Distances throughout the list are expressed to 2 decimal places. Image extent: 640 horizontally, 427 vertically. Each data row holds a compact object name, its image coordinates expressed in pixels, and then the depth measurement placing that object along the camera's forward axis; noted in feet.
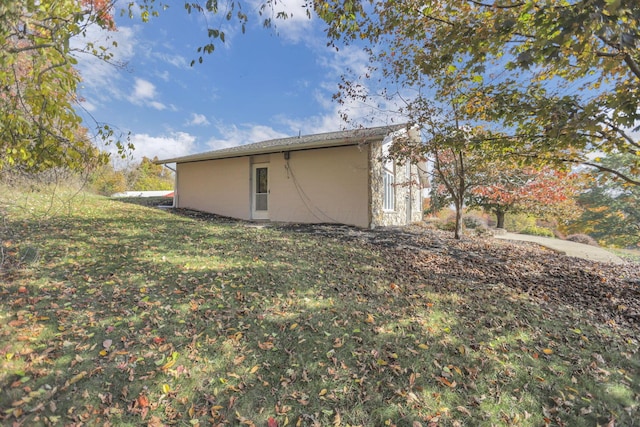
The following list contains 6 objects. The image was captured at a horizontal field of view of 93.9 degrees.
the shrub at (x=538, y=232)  54.31
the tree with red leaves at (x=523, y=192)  30.25
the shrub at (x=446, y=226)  45.98
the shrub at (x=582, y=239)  48.15
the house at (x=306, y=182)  31.91
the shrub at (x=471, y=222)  54.85
